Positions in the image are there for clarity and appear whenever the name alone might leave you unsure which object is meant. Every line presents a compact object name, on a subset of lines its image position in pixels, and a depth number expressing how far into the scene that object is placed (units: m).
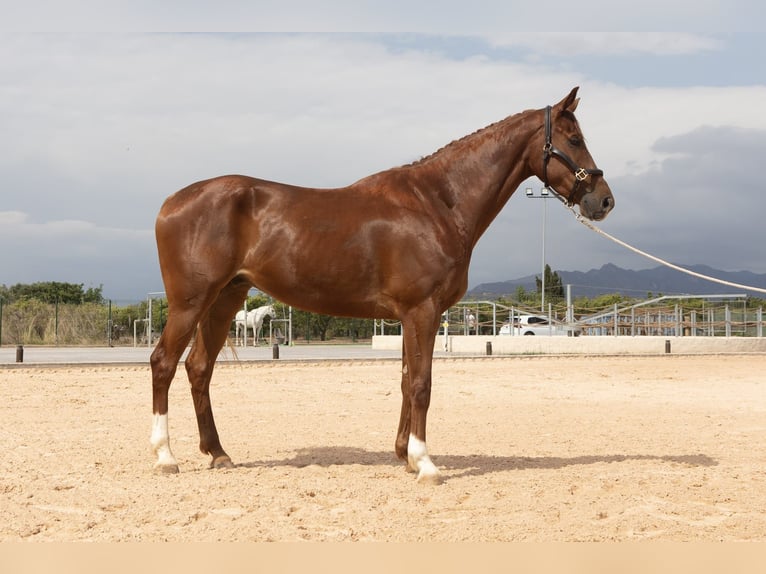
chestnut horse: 6.62
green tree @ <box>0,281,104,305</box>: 50.22
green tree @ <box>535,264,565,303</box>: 62.23
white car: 32.66
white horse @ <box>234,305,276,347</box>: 35.09
